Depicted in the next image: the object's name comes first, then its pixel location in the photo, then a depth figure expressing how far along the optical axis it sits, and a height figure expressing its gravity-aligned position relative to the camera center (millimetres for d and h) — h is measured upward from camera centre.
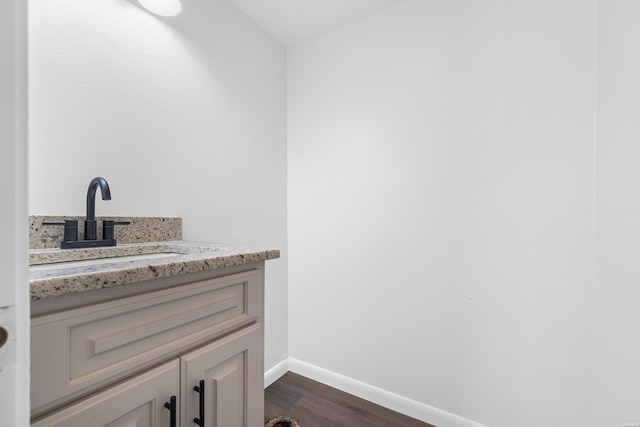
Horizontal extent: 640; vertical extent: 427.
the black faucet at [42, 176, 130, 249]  964 -54
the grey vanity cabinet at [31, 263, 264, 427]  531 -323
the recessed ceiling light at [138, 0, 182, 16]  1181 +856
